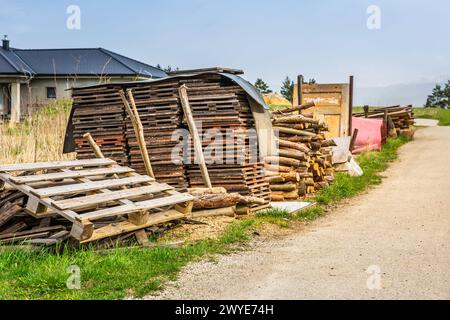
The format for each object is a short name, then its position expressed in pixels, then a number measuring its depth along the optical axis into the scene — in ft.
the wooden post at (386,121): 86.89
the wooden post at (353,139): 69.26
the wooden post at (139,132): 40.70
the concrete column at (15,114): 49.60
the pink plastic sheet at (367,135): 74.49
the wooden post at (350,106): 68.44
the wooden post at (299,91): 66.88
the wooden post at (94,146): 42.16
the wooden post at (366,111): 87.89
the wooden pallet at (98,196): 27.63
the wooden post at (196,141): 38.42
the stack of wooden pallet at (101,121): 42.65
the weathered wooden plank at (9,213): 30.27
